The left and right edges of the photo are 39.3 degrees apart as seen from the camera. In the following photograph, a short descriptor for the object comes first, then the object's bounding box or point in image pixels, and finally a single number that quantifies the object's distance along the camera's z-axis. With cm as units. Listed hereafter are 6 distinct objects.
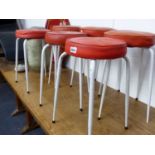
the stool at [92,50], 109
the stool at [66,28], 204
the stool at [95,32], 178
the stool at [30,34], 194
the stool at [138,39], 138
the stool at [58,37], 158
